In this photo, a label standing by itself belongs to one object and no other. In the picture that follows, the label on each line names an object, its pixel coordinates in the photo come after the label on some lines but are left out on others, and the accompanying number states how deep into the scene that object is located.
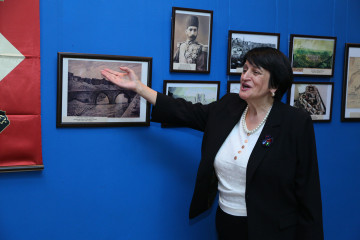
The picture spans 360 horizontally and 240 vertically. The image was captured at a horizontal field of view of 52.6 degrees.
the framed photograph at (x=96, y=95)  1.69
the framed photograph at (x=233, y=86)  2.01
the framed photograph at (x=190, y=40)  1.86
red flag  1.57
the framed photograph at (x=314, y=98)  2.16
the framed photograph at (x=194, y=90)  1.89
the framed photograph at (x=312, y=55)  2.12
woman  1.51
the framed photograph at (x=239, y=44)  1.98
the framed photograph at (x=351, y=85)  2.24
